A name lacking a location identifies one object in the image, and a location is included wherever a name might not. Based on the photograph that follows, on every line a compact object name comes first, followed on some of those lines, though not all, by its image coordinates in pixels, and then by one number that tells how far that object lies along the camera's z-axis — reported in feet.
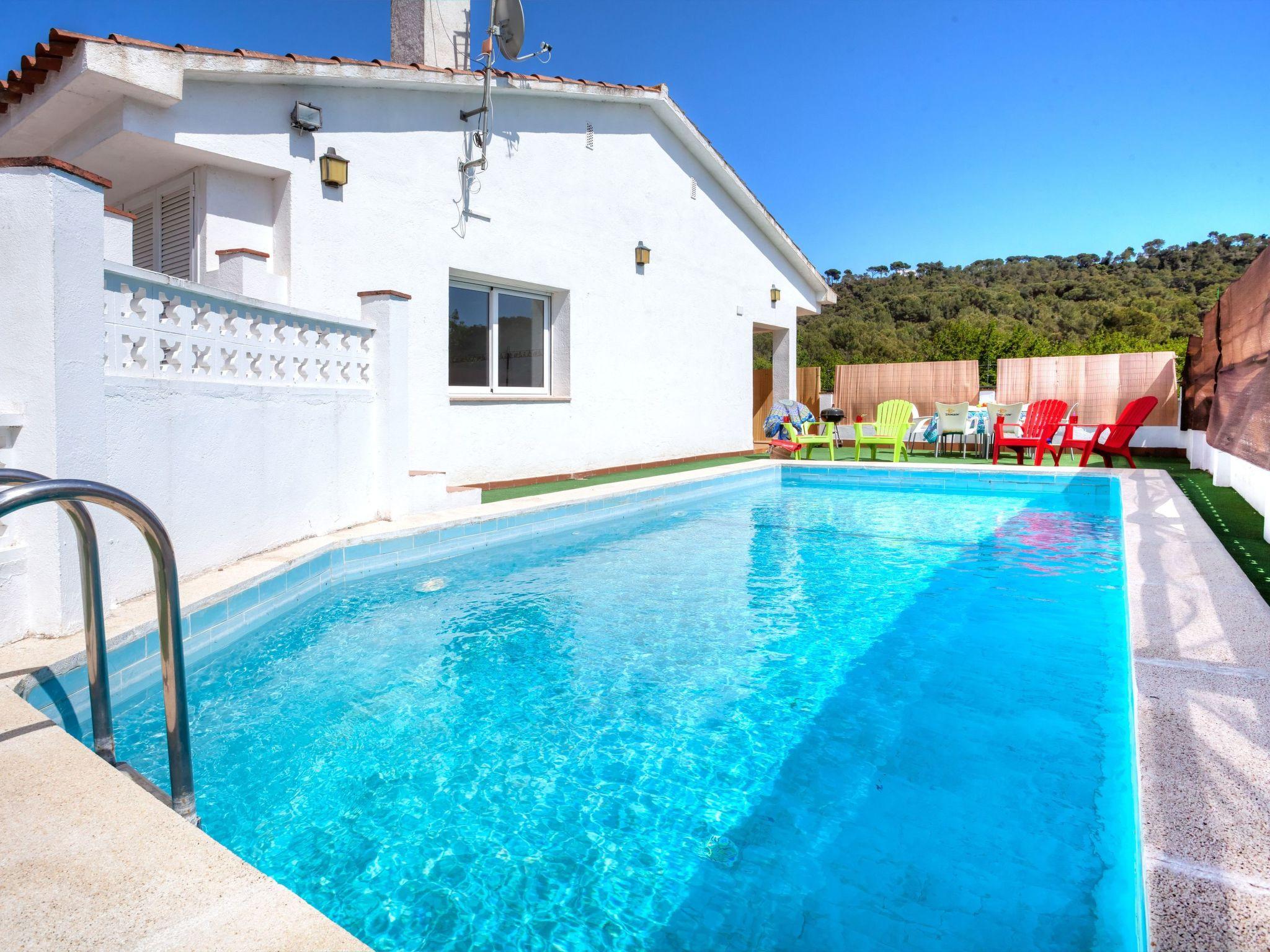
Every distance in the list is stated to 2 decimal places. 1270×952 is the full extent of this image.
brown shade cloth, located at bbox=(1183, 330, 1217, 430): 35.65
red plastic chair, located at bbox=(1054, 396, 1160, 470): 35.24
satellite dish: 27.91
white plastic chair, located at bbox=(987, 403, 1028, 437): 43.68
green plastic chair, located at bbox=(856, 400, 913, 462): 41.98
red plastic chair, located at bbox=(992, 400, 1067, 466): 37.96
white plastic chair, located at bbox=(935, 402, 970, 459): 42.75
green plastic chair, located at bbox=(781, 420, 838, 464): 43.70
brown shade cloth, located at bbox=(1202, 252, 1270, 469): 15.28
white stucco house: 10.54
